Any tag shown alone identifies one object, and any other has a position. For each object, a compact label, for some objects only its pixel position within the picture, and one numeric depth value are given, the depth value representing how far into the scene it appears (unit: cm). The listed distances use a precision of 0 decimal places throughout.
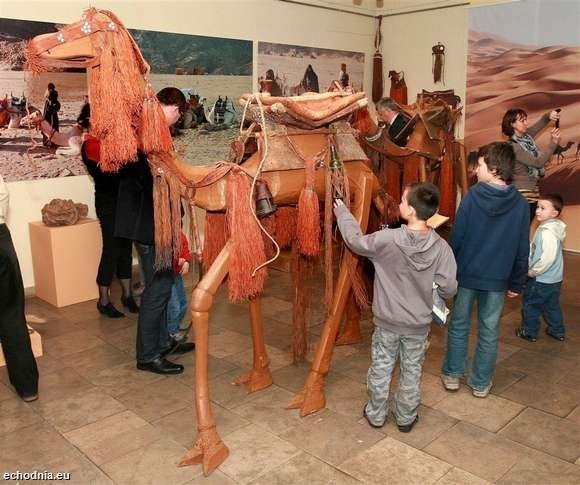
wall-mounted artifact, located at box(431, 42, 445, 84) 763
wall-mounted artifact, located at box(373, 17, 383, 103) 824
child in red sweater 396
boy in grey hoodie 263
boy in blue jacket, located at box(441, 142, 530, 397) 304
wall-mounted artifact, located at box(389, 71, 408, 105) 809
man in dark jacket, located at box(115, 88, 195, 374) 327
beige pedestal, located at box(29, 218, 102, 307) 493
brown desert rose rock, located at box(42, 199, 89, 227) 493
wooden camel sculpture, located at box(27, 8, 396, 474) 238
